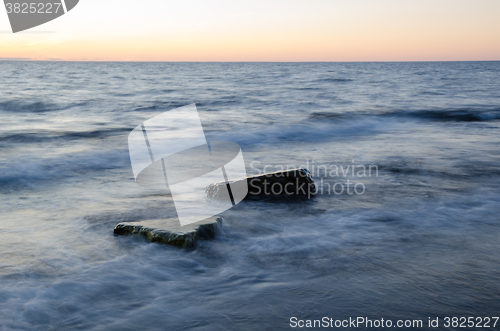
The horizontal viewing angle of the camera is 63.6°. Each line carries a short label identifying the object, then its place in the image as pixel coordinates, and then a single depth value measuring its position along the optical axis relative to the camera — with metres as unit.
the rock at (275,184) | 4.45
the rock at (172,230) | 3.13
